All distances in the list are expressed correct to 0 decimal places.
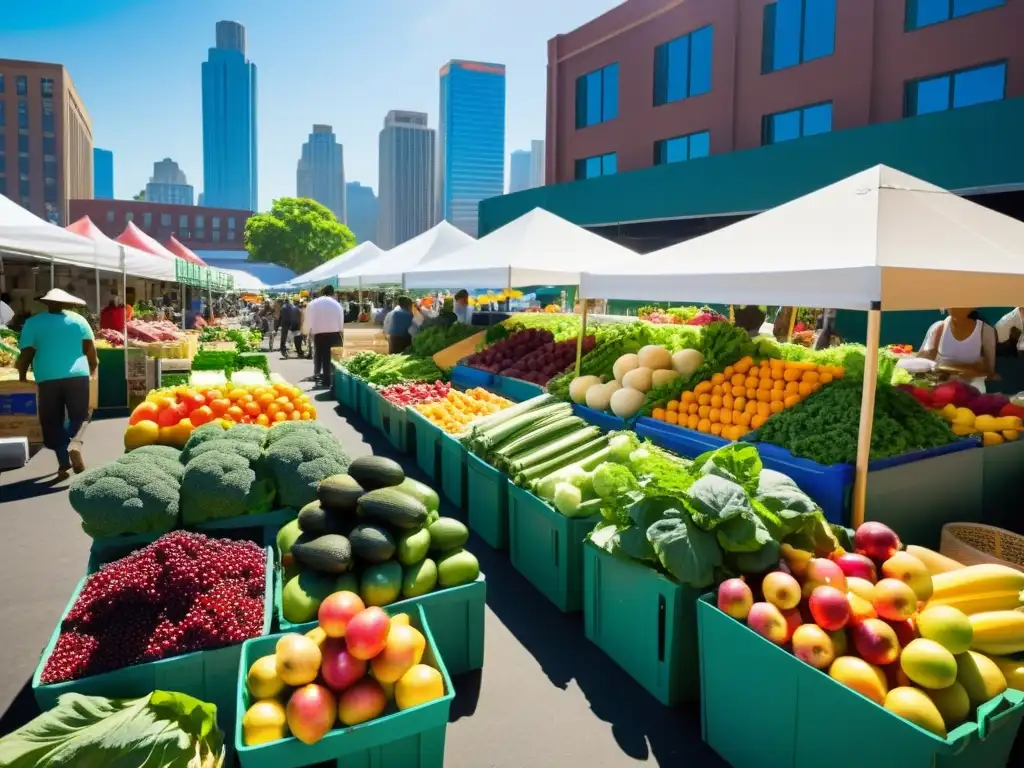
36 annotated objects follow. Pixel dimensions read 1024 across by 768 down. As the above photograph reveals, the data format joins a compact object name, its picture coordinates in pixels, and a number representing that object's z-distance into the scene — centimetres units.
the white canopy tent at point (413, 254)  1151
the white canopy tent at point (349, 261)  1717
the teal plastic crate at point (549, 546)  383
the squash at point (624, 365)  569
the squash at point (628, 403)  523
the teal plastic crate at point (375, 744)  214
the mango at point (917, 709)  202
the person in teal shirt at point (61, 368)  635
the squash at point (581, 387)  584
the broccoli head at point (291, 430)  410
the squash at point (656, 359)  555
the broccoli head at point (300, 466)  361
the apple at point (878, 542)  282
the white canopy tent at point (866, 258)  334
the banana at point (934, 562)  293
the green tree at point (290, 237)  6350
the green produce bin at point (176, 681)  243
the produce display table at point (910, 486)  360
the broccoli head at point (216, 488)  341
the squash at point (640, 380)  538
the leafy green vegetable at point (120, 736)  199
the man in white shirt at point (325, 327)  1302
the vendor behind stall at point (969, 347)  650
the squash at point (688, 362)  536
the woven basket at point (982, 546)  342
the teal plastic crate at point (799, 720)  200
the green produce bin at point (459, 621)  314
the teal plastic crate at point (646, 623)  293
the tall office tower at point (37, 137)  6656
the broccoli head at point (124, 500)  318
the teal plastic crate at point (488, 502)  477
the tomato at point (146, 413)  451
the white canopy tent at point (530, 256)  746
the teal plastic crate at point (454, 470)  560
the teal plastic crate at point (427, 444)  644
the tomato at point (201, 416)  462
